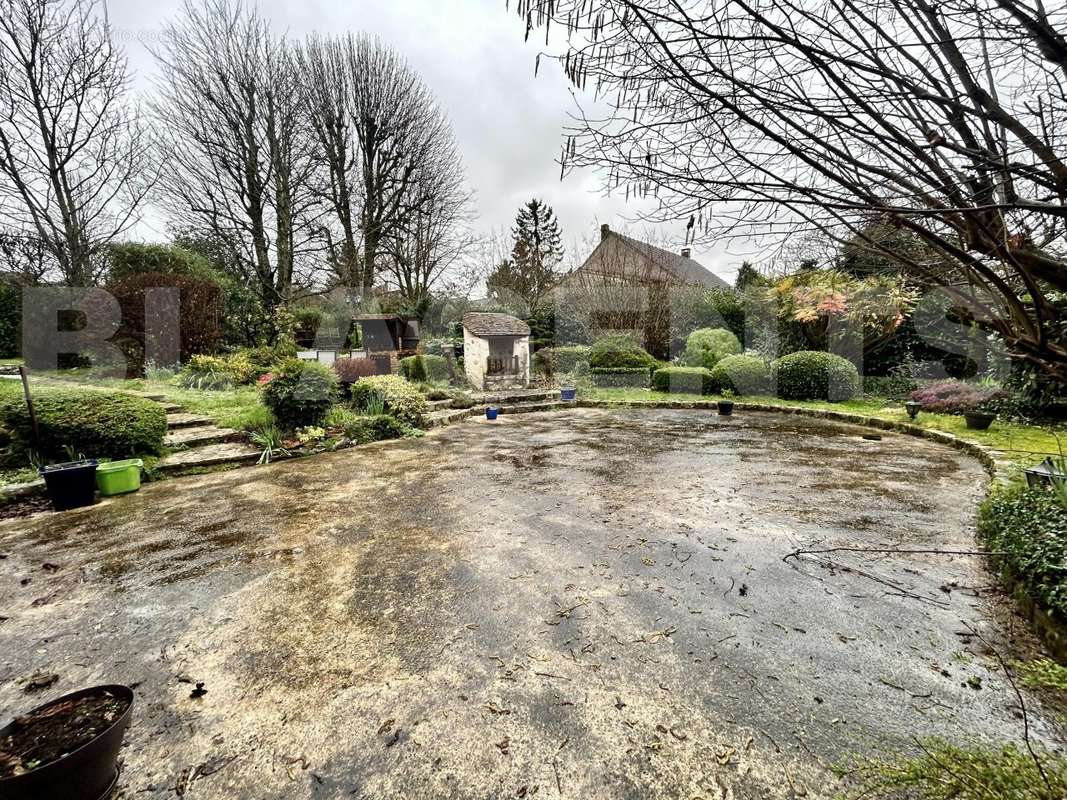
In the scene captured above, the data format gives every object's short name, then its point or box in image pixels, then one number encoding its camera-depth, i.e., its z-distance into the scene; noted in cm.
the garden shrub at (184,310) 999
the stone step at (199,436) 607
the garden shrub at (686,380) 1176
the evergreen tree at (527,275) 1902
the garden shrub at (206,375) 930
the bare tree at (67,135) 973
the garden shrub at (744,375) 1116
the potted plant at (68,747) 127
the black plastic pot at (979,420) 673
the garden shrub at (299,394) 670
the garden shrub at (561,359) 1390
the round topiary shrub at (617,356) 1324
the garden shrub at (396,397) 792
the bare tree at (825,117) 135
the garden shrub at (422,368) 1129
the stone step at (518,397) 1094
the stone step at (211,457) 544
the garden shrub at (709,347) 1288
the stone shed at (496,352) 1189
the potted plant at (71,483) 420
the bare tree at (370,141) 1341
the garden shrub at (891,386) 1028
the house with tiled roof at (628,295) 1466
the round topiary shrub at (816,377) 1036
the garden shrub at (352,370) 934
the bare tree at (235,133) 1103
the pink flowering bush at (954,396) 769
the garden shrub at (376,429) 716
